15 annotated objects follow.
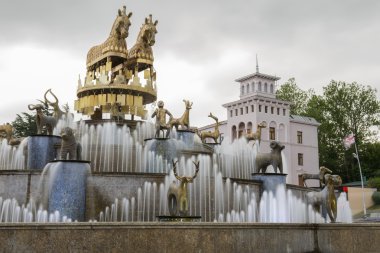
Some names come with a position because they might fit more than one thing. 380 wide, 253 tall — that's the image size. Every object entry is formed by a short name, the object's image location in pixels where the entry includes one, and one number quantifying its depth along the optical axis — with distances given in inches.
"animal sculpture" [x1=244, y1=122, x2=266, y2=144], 1107.9
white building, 2454.5
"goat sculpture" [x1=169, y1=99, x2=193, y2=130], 940.6
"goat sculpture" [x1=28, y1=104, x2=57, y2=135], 788.0
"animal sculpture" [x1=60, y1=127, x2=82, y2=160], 639.1
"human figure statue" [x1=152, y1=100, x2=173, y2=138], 813.2
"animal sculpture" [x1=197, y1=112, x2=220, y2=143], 1117.7
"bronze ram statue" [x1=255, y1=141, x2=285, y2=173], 775.1
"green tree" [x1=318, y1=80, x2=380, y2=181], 2659.9
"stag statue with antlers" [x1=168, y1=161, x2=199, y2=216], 567.2
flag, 1752.0
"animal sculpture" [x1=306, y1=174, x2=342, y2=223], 573.0
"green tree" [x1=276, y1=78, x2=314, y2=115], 2938.0
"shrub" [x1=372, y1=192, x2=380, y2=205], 2079.2
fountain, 402.9
